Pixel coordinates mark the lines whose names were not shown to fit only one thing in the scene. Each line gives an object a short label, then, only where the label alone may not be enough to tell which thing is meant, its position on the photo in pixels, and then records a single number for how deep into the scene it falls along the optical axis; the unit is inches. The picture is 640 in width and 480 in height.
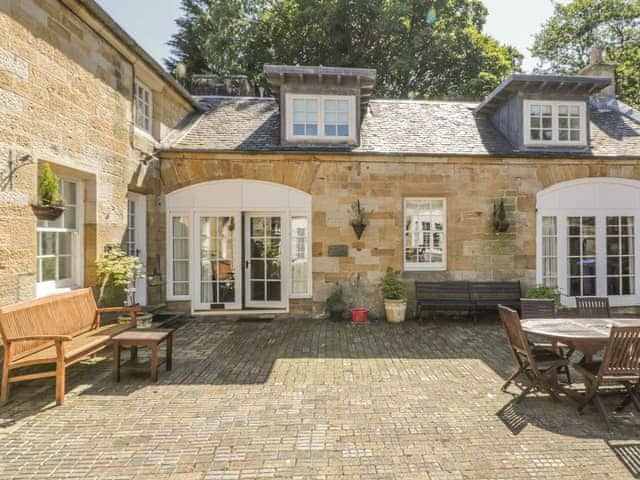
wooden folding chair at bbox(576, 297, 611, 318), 241.9
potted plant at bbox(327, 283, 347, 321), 356.5
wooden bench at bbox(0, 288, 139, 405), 172.9
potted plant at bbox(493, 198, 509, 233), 368.8
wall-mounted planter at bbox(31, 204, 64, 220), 217.6
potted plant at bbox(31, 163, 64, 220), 218.2
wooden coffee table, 203.6
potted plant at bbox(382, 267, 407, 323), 352.7
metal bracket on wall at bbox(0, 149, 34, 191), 197.3
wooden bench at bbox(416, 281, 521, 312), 356.5
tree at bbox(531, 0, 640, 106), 846.5
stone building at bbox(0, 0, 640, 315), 370.6
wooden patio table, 174.1
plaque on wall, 370.9
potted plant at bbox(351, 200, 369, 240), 365.7
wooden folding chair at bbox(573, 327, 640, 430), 160.1
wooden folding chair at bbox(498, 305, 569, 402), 177.5
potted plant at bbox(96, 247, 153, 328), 273.9
